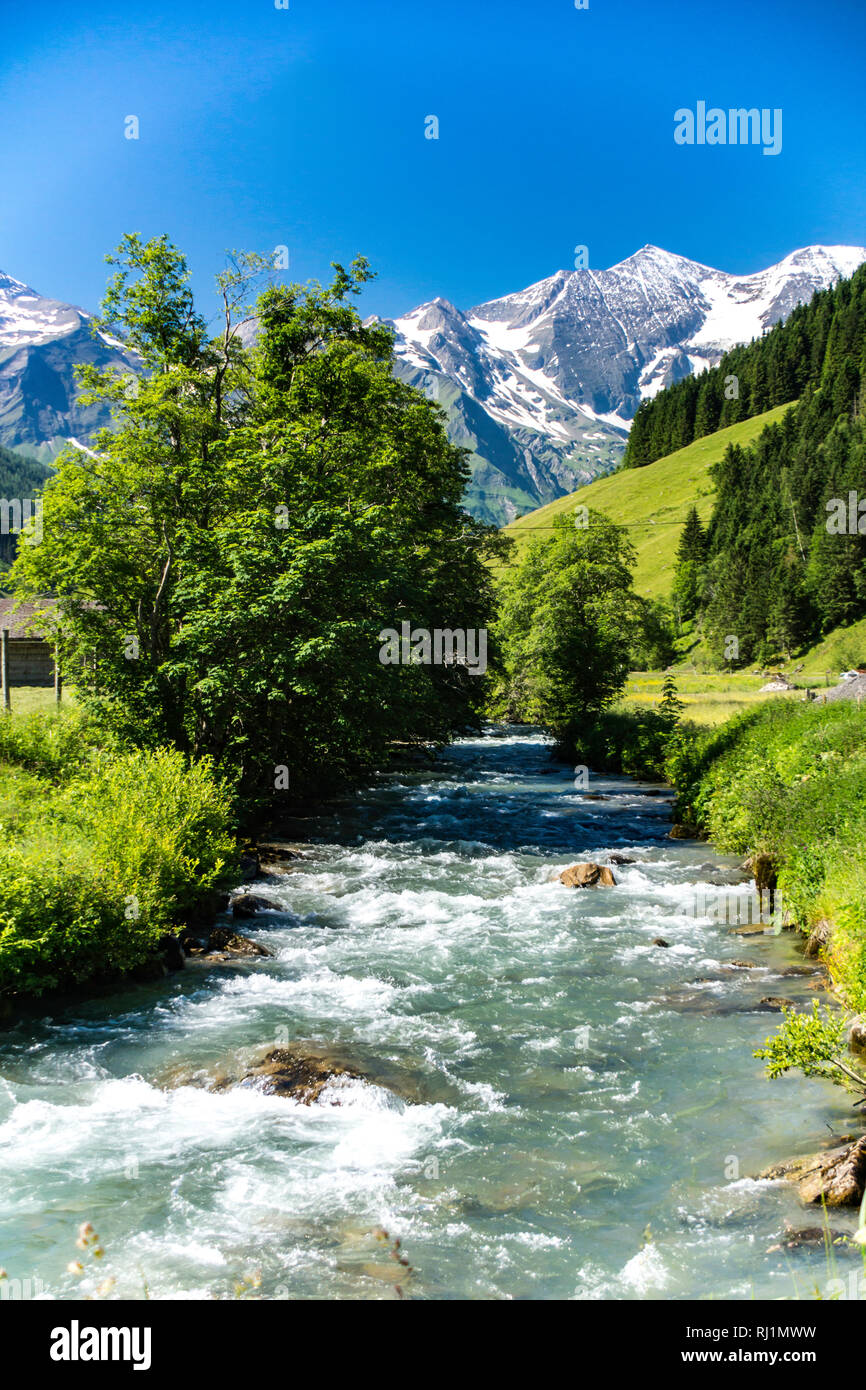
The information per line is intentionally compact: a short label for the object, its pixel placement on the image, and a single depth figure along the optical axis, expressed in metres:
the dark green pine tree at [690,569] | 145.12
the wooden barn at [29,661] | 44.17
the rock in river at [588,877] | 21.19
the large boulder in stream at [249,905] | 18.38
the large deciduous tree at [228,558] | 23.77
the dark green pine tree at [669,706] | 38.94
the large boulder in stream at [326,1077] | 10.73
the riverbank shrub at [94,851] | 12.98
